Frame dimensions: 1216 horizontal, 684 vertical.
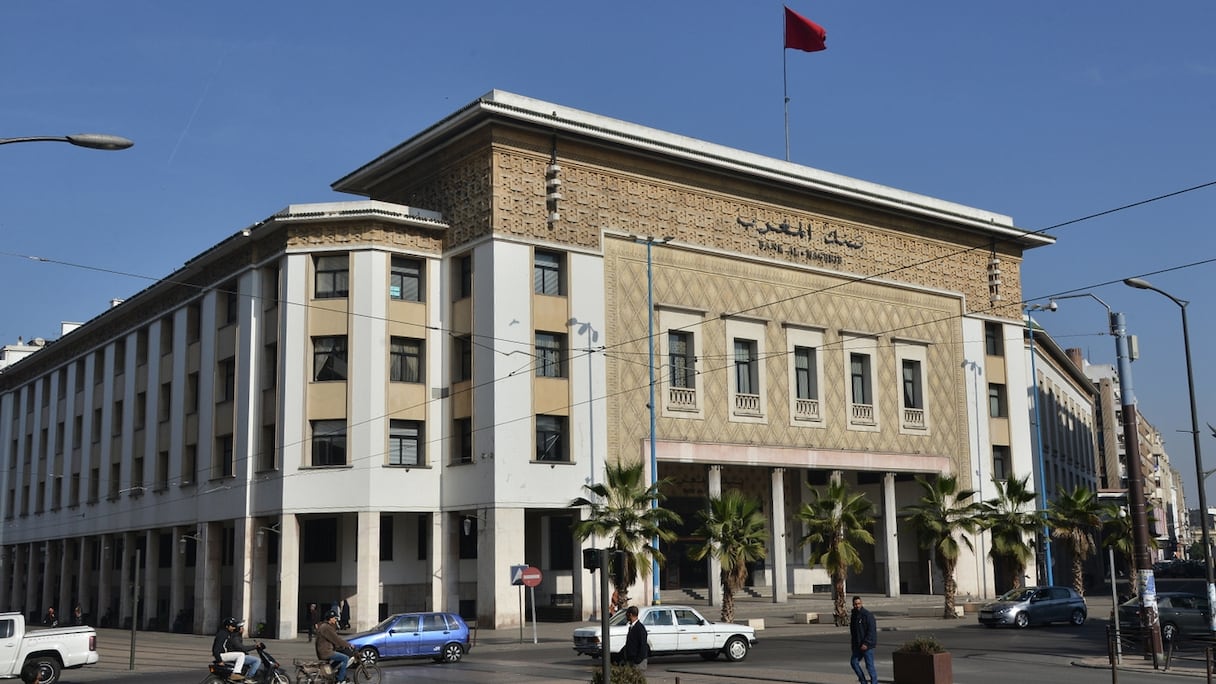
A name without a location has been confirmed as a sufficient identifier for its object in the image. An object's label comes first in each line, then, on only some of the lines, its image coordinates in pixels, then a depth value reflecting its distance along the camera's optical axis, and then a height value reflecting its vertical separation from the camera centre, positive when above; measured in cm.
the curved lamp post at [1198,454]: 3103 +158
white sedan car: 3028 -293
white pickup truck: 2708 -269
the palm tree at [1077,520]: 5428 -40
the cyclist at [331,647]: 2314 -233
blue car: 3181 -303
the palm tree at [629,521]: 3969 -4
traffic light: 1902 -62
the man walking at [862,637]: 2109 -212
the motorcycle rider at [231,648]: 2191 -221
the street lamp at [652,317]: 4624 +793
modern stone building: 4522 +623
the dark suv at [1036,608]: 4253 -341
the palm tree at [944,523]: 4647 -38
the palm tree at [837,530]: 4306 -52
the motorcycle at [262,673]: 2170 -268
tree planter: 2184 -280
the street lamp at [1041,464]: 5000 +238
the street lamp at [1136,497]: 2880 +30
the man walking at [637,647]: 2056 -215
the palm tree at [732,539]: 4059 -75
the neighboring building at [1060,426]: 7238 +607
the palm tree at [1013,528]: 5062 -67
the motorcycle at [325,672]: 2272 -280
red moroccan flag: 5406 +2141
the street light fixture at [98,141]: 1702 +541
